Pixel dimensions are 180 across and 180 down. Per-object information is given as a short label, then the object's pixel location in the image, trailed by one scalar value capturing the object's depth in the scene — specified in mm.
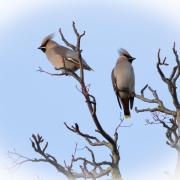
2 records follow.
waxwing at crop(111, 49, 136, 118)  16297
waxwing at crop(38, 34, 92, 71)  16328
